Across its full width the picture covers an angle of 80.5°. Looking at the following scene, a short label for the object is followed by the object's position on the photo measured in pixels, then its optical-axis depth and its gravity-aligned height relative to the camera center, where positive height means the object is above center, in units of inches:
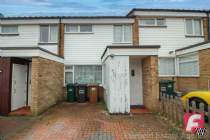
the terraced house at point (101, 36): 344.8 +106.0
